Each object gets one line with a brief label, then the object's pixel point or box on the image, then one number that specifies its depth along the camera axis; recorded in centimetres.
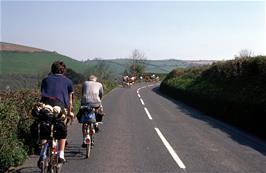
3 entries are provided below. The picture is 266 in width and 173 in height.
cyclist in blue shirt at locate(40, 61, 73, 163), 766
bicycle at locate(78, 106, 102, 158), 1083
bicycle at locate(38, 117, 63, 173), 746
